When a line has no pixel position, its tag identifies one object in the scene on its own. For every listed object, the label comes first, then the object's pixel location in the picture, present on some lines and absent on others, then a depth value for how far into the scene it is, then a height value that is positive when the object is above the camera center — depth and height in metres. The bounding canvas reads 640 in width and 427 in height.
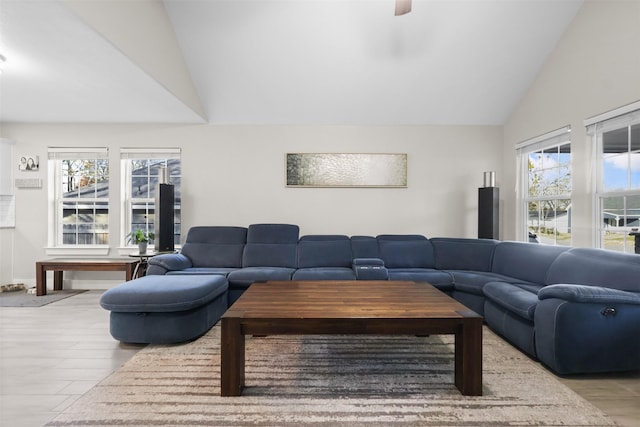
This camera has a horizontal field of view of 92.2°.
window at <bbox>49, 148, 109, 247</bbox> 4.73 +0.15
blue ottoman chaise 2.58 -0.86
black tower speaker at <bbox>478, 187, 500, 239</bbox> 4.00 +0.02
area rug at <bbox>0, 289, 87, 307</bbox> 3.81 -1.16
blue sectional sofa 2.10 -0.64
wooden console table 4.13 -0.76
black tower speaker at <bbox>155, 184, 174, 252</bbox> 4.10 -0.10
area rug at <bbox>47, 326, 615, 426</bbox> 1.67 -1.12
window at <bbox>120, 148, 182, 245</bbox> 4.68 +0.31
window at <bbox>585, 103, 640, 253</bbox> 2.79 +0.35
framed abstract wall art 4.53 +0.60
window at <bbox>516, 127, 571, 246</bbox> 3.56 +0.31
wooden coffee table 1.87 -0.70
